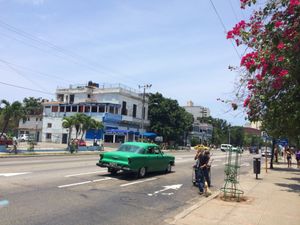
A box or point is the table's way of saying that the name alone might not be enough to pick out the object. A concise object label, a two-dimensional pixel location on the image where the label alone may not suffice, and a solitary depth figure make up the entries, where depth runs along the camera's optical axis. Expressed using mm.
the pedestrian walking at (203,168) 9786
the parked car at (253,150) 56398
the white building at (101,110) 45232
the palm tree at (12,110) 24959
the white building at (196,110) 92058
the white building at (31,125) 53657
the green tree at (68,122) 31198
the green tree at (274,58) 6032
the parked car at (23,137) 45188
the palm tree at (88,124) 32201
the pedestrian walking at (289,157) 23908
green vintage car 11374
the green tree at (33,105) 59086
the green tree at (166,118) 51493
